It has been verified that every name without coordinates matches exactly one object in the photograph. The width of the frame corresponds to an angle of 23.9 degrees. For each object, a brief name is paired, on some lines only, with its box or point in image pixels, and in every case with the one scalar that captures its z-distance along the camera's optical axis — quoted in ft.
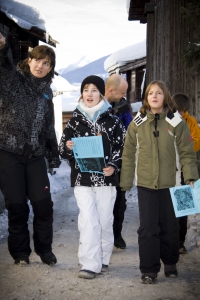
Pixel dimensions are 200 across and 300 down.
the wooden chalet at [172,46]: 34.50
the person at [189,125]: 17.80
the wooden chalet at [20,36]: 39.73
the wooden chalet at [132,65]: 89.15
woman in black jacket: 15.31
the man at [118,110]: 18.66
